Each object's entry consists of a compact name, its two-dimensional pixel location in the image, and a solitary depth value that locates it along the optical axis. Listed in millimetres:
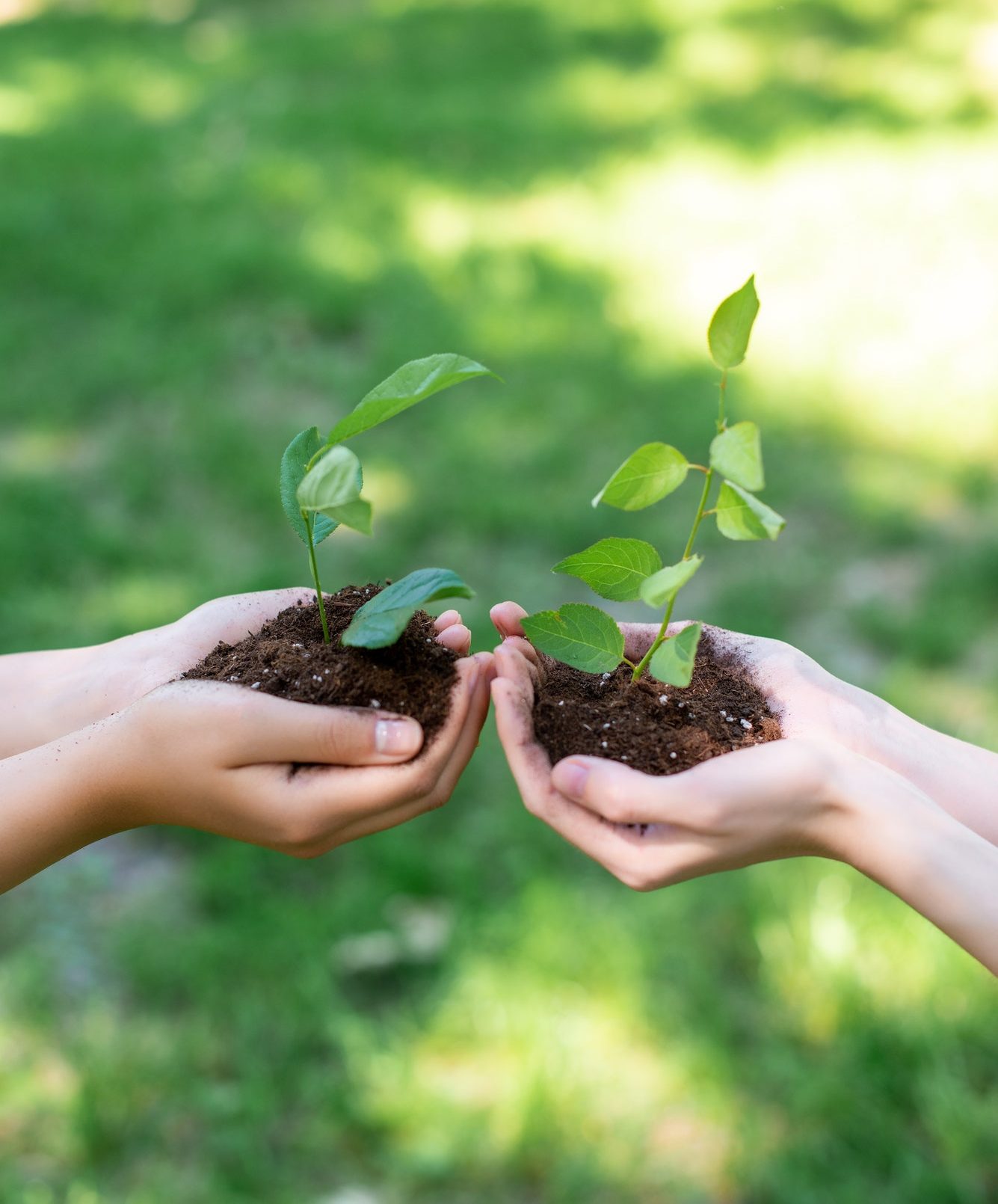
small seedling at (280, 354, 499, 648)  1242
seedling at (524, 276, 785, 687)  1203
